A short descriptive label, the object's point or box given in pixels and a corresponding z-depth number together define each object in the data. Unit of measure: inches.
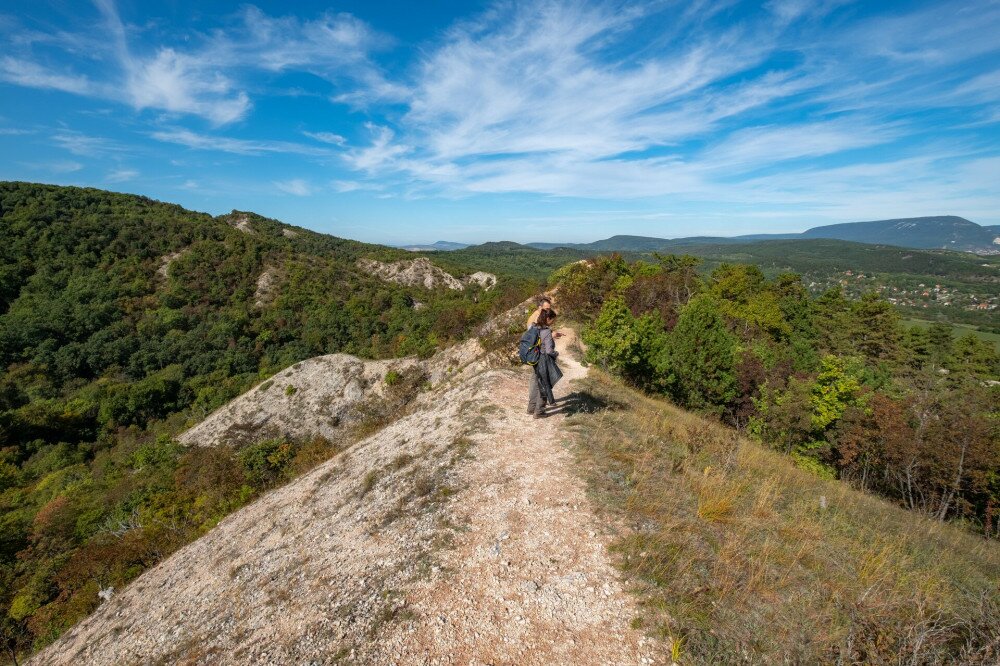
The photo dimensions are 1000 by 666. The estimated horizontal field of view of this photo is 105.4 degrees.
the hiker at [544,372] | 317.4
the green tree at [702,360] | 692.1
